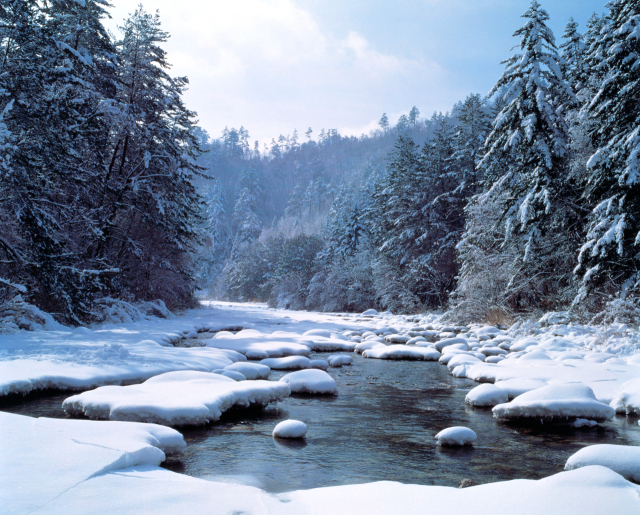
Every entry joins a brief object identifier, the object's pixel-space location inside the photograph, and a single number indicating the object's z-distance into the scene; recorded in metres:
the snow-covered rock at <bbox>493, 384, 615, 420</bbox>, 5.19
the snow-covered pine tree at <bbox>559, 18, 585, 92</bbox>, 19.38
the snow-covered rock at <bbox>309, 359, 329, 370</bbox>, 8.84
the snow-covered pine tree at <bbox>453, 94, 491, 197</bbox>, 25.45
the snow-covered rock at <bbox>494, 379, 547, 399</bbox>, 6.22
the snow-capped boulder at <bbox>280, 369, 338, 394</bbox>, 6.66
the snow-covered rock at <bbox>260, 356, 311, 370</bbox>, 8.62
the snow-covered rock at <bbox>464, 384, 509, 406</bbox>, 6.02
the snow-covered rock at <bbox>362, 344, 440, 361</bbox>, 10.23
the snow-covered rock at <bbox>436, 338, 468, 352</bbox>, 11.76
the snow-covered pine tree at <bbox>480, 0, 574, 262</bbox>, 13.93
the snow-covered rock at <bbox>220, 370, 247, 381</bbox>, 6.79
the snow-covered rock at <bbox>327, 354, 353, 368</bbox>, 9.27
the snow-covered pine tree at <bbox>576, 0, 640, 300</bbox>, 10.73
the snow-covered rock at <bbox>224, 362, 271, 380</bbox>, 7.18
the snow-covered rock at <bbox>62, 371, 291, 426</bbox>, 4.53
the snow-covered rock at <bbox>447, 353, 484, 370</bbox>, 8.76
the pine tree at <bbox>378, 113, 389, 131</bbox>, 107.31
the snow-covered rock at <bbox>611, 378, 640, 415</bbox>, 5.55
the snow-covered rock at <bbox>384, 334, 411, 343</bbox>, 13.54
